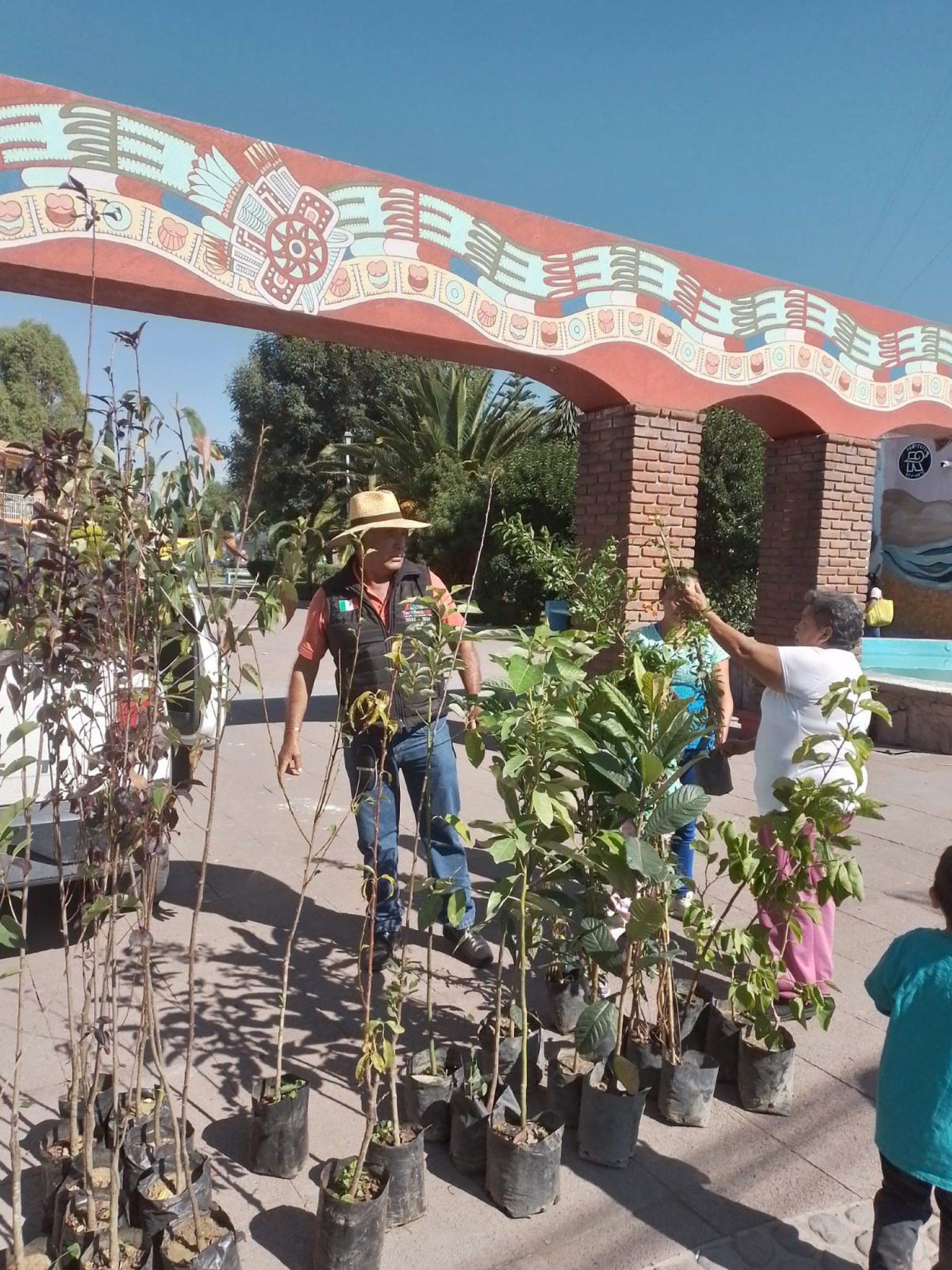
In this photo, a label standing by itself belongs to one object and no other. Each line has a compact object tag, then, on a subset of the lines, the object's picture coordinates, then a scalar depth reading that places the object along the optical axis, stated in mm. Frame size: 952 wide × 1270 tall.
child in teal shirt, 1908
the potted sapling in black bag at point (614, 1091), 2342
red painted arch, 4707
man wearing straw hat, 3457
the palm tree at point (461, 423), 21656
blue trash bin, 6227
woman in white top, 3033
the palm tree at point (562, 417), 22984
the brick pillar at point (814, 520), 7590
